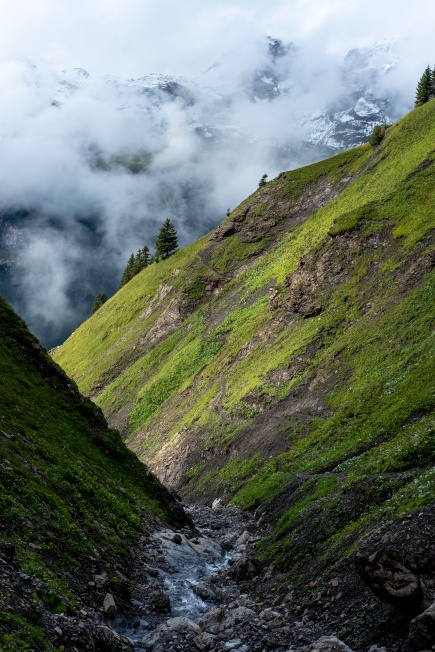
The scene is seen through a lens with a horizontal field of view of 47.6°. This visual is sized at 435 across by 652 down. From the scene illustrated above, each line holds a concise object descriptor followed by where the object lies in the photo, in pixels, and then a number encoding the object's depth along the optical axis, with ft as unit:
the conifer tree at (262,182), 506.07
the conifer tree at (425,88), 417.57
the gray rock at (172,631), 57.26
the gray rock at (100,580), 62.95
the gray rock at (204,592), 74.33
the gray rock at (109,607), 58.85
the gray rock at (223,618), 60.79
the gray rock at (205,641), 55.93
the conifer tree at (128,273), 605.31
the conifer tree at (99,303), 651.66
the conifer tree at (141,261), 593.42
